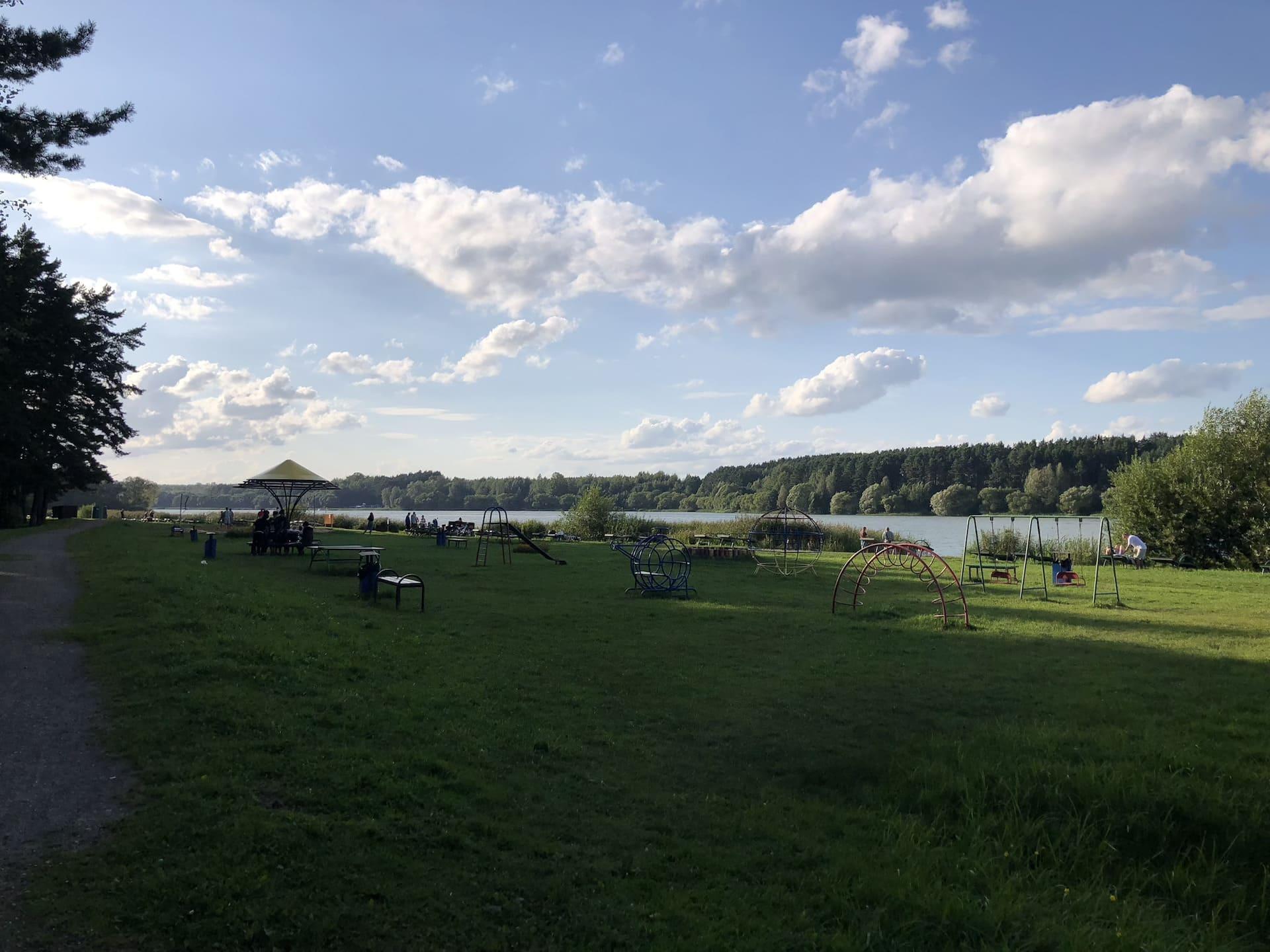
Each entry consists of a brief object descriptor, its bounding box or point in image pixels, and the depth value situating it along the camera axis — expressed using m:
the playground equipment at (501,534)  22.67
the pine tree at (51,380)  21.52
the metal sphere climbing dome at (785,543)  22.94
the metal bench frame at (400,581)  12.19
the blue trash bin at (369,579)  12.97
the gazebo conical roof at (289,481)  23.56
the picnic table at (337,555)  18.13
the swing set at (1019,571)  16.33
